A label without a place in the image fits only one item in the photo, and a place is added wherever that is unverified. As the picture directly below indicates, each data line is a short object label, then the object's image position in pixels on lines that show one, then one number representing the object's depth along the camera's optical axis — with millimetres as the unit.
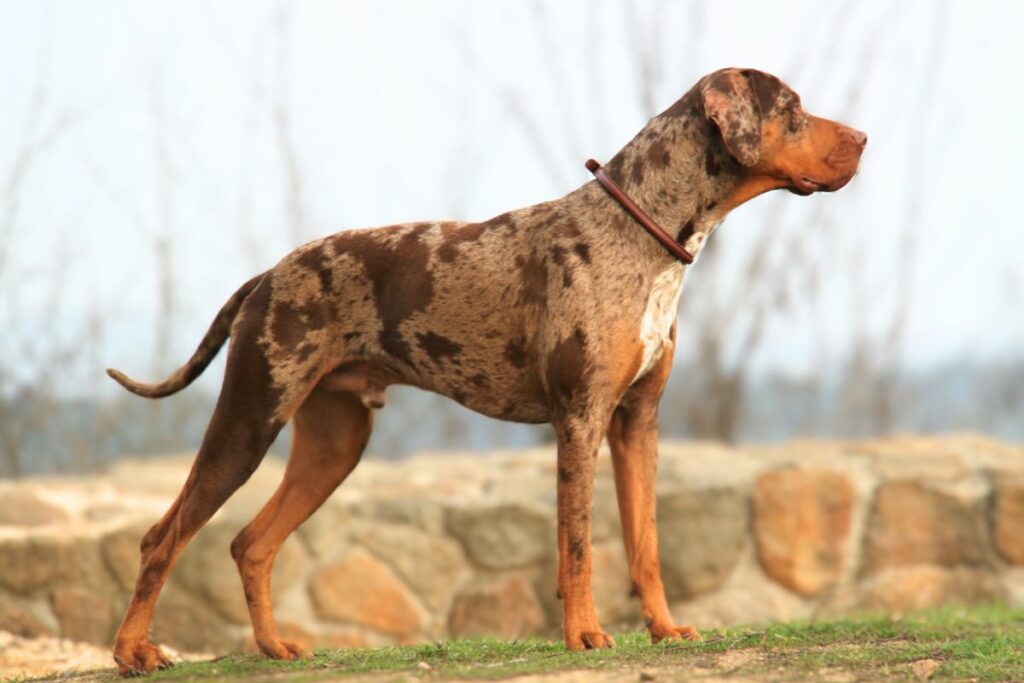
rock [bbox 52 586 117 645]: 15633
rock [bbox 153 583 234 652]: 15758
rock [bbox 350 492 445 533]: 16187
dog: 9031
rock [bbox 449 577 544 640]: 16141
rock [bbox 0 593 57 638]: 15328
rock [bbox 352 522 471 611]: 16109
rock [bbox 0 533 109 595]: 15477
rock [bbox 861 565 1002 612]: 16844
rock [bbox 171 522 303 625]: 15672
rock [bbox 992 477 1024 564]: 17062
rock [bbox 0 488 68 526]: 16031
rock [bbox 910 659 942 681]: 8680
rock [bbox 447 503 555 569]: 16172
